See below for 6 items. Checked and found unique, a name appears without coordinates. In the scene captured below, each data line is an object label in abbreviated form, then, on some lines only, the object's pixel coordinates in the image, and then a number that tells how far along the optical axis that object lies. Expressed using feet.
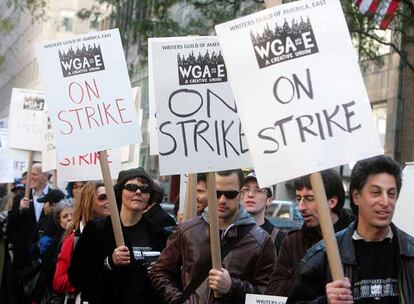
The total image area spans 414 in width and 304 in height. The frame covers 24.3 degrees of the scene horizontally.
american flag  42.61
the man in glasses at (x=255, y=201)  22.52
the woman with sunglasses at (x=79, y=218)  24.48
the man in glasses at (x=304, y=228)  16.65
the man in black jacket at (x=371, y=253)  13.75
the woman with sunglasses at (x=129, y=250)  21.94
